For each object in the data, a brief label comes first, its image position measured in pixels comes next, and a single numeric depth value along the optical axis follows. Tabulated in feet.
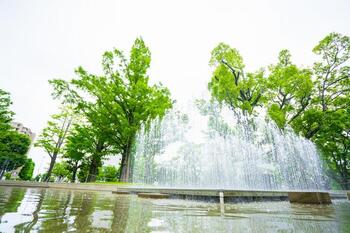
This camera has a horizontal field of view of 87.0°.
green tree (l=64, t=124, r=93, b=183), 52.79
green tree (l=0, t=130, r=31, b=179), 94.68
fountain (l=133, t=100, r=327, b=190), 42.29
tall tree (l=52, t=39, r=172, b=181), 44.42
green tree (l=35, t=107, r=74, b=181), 69.26
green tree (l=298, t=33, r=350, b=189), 50.98
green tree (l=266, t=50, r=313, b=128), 50.23
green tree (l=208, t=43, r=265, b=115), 56.34
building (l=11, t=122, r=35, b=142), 229.41
